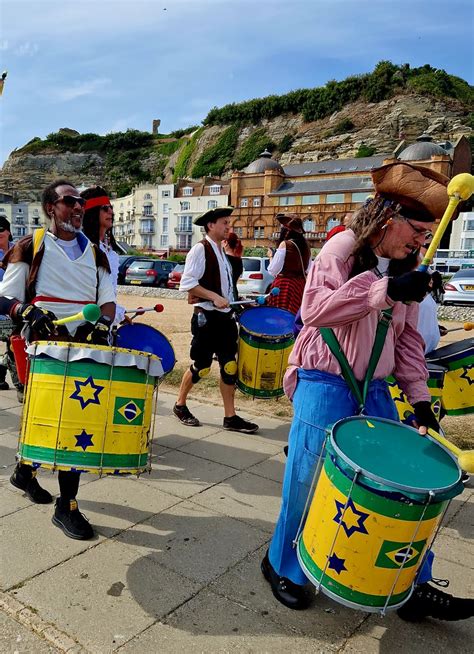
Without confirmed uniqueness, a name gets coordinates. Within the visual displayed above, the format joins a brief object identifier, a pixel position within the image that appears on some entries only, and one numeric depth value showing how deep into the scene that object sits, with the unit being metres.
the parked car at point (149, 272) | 22.36
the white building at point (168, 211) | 70.38
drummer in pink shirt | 2.02
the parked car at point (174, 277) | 21.62
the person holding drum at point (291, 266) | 5.88
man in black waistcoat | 4.59
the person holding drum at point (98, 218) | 4.01
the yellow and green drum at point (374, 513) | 1.74
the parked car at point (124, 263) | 22.70
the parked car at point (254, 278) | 17.20
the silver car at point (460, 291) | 16.81
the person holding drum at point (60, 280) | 2.94
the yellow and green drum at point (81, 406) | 2.42
